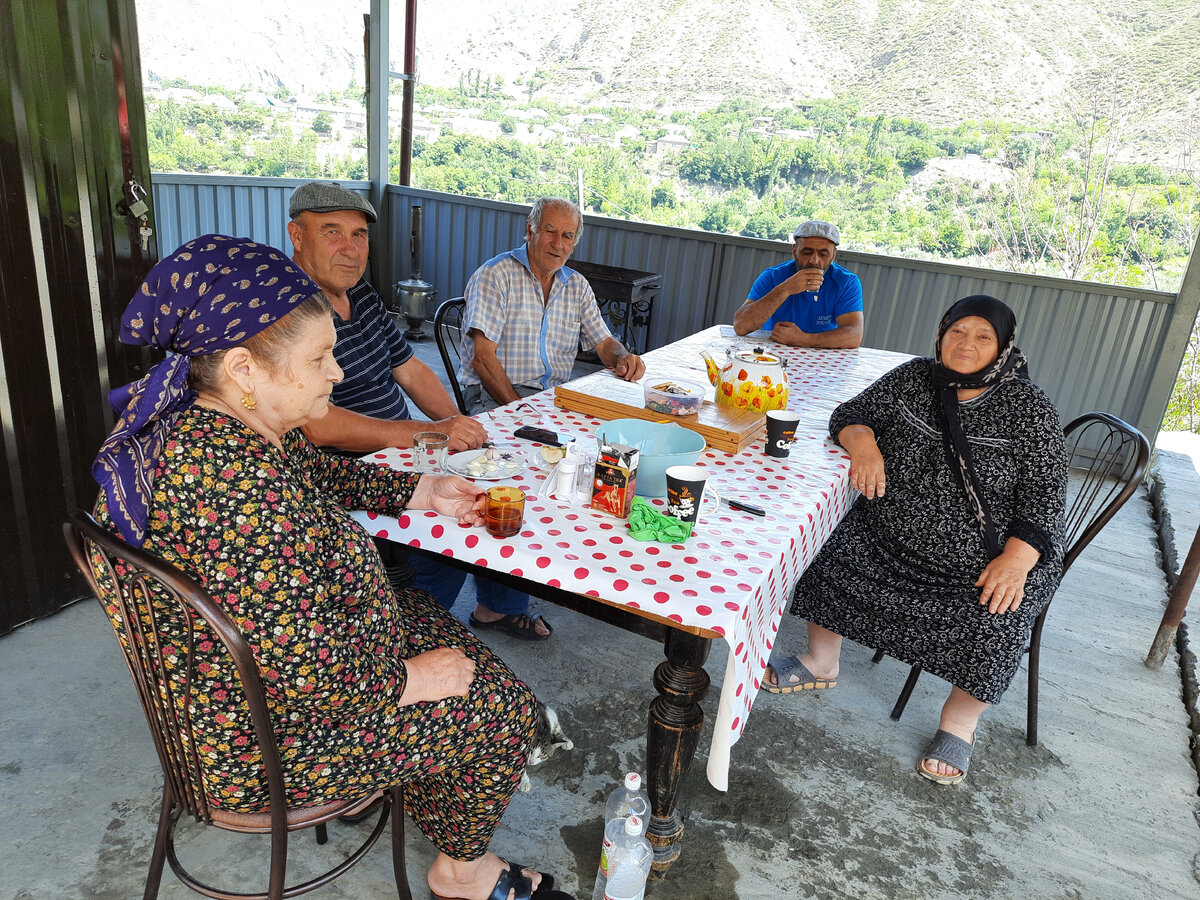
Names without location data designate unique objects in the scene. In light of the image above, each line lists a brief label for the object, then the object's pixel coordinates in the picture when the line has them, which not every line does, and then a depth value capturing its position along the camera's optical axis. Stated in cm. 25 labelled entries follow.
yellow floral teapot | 238
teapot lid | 240
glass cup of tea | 150
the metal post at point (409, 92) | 658
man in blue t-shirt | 346
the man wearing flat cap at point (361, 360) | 196
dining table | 137
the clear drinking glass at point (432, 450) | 177
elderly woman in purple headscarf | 105
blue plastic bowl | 192
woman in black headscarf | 200
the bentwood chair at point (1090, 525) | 201
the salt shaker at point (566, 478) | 170
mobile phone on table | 202
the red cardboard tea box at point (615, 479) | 161
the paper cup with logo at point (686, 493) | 154
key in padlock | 236
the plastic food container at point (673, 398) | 225
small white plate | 175
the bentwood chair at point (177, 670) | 100
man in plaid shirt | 279
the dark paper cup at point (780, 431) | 205
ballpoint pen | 172
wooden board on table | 214
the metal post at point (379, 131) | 648
